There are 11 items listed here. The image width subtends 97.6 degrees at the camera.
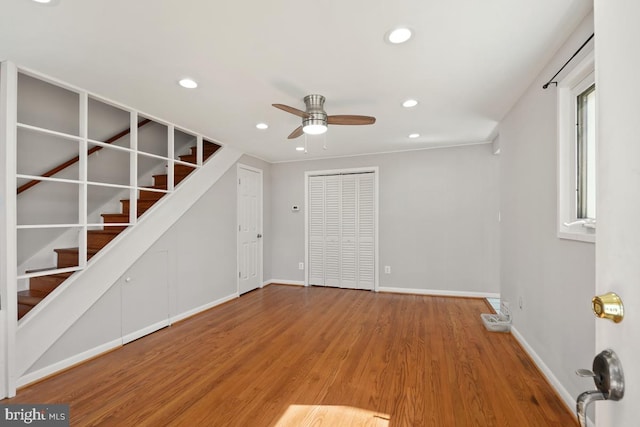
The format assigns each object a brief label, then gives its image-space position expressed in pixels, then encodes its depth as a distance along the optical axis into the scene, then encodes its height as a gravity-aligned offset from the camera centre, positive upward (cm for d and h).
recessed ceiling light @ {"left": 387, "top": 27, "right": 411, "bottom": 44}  172 +113
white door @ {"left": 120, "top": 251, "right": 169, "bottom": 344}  294 -92
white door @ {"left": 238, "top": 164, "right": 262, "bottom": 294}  472 -26
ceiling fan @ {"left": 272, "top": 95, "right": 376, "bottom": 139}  255 +88
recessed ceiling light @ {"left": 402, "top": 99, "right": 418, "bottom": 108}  276 +111
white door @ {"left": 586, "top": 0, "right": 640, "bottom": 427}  49 +5
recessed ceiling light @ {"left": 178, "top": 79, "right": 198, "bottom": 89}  235 +112
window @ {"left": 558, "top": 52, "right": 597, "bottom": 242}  177 +40
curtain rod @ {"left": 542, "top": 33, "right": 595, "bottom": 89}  161 +97
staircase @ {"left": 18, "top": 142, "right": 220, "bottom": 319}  246 -37
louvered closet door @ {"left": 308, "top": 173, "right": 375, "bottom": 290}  503 -31
